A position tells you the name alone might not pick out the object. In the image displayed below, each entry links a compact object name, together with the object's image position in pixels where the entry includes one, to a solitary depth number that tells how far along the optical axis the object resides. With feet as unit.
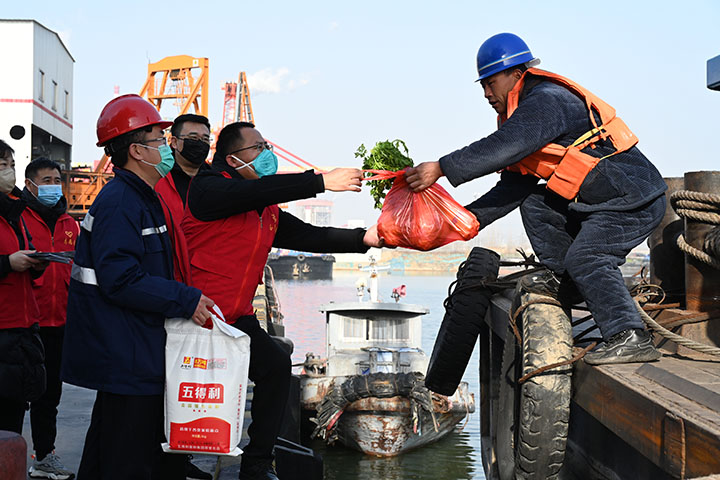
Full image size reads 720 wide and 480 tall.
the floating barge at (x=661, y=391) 6.51
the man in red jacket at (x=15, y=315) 12.57
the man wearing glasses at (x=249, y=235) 11.41
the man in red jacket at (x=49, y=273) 14.83
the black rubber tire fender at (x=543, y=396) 9.71
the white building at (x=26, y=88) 74.84
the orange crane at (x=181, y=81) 133.80
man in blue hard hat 9.80
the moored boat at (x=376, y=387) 45.83
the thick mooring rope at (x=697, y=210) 10.16
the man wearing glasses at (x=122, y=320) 9.31
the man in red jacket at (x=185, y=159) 14.69
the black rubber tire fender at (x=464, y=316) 15.51
